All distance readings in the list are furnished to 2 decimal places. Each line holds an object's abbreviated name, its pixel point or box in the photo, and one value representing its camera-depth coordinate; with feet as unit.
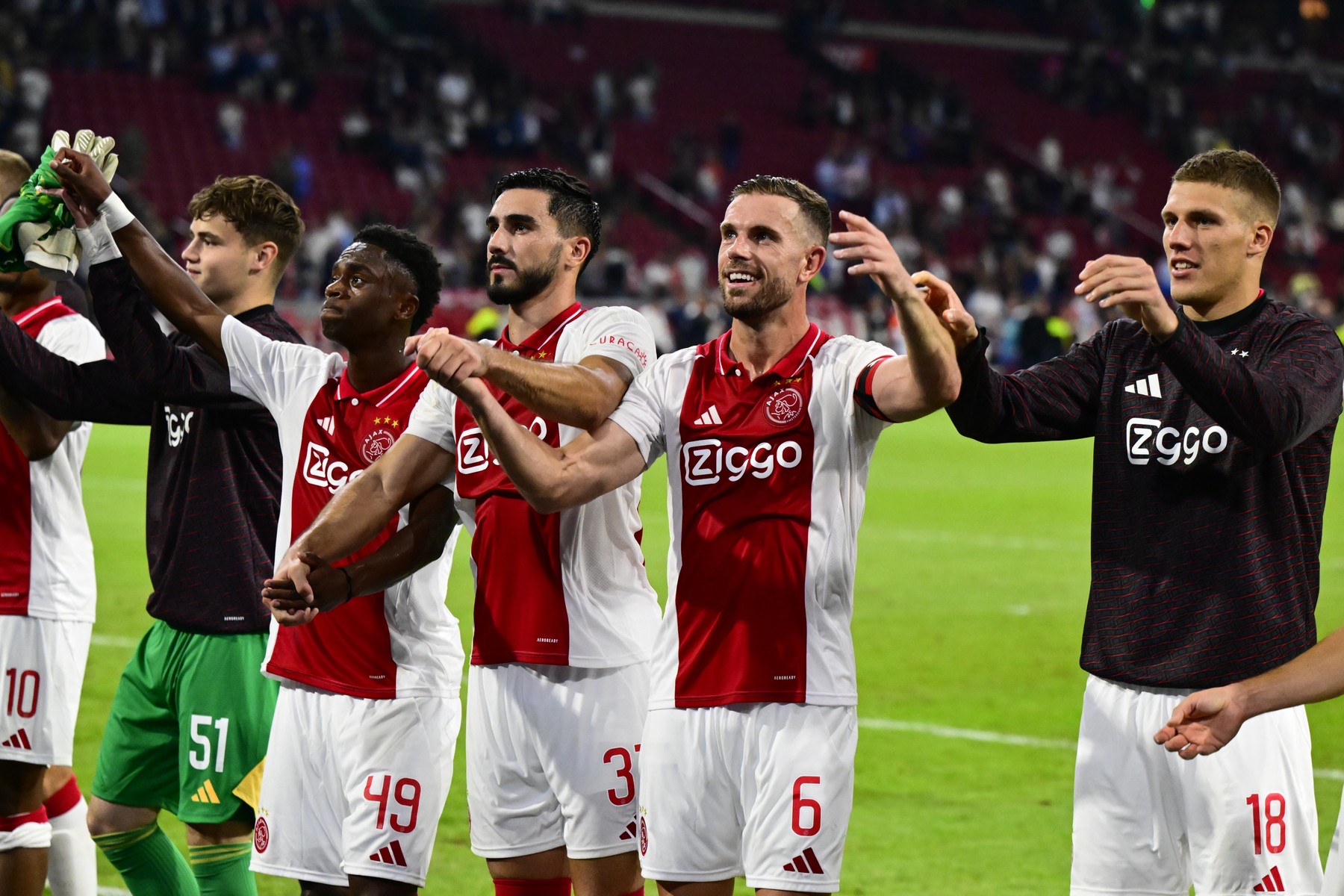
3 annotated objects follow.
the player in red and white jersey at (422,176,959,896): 27.27
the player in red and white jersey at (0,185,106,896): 34.63
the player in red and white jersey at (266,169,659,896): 29.94
